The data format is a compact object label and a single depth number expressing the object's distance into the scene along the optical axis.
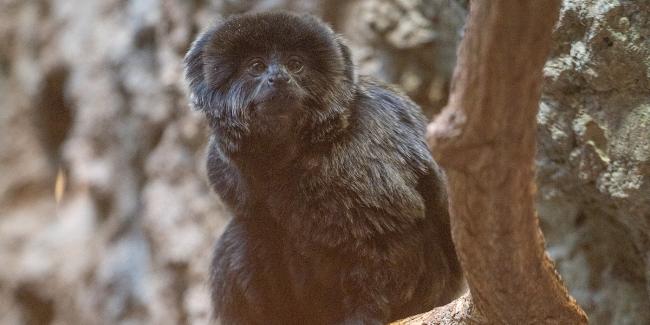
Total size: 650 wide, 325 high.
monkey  2.62
